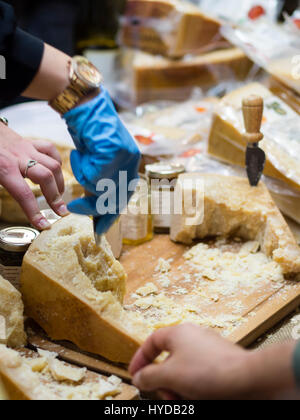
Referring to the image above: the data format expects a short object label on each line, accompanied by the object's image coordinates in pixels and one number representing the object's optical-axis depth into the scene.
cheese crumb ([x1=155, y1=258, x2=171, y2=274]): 1.53
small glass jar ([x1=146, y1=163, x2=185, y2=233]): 1.68
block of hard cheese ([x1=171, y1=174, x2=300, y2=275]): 1.61
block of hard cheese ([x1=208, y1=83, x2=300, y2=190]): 1.75
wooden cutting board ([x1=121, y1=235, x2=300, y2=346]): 1.29
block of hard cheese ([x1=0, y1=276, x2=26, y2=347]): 1.16
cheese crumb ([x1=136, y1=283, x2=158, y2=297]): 1.41
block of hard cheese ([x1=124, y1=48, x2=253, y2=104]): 2.89
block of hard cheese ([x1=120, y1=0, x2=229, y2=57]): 2.81
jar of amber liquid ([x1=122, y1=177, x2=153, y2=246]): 1.63
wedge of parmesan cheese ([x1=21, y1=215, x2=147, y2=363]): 1.14
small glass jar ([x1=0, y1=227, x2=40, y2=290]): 1.29
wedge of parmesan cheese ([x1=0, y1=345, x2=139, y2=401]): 1.02
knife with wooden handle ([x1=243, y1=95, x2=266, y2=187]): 1.59
